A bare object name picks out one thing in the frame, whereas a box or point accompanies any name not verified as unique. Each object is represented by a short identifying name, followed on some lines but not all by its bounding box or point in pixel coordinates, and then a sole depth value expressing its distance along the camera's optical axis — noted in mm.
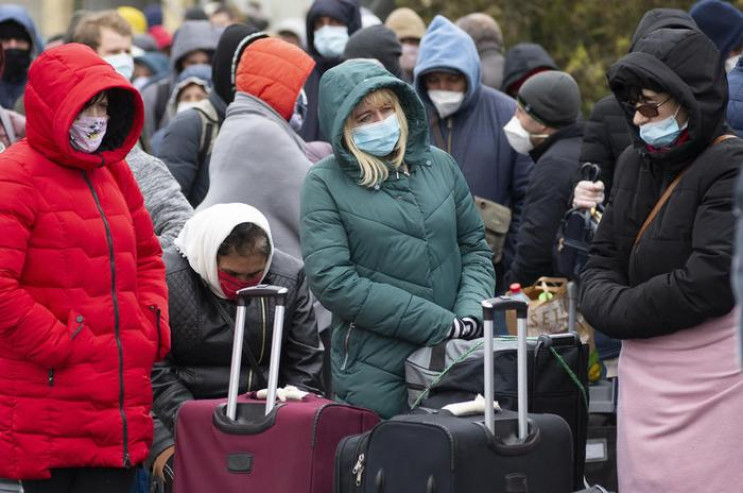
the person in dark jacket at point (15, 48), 19703
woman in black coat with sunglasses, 10609
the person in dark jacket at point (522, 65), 18719
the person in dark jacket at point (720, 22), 15977
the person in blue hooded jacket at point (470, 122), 16328
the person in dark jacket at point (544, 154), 15227
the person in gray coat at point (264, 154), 14227
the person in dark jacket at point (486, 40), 20391
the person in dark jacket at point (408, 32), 20717
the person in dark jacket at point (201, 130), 15750
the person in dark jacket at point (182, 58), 21156
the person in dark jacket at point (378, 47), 17172
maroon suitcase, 10898
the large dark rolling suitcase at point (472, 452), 10062
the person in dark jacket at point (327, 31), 19266
